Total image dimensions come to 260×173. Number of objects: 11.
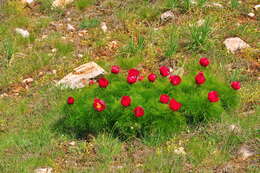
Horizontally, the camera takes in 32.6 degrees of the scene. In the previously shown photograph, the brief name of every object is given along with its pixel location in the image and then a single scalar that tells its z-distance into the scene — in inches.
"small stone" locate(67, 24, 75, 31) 309.6
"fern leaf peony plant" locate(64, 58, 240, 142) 182.5
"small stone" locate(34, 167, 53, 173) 175.3
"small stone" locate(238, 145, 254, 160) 173.2
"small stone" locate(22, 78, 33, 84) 264.4
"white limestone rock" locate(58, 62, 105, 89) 245.1
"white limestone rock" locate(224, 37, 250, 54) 260.2
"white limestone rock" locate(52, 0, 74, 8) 337.4
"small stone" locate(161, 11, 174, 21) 296.2
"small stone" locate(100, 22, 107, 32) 300.0
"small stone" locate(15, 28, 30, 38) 302.0
